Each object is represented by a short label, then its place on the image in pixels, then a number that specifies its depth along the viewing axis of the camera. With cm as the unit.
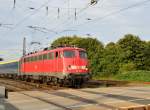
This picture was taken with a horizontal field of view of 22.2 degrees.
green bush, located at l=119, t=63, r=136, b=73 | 5761
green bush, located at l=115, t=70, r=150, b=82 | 4441
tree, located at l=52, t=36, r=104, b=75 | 5825
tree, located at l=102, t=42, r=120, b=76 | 5769
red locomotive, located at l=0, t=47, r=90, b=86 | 3042
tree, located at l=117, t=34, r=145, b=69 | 6912
